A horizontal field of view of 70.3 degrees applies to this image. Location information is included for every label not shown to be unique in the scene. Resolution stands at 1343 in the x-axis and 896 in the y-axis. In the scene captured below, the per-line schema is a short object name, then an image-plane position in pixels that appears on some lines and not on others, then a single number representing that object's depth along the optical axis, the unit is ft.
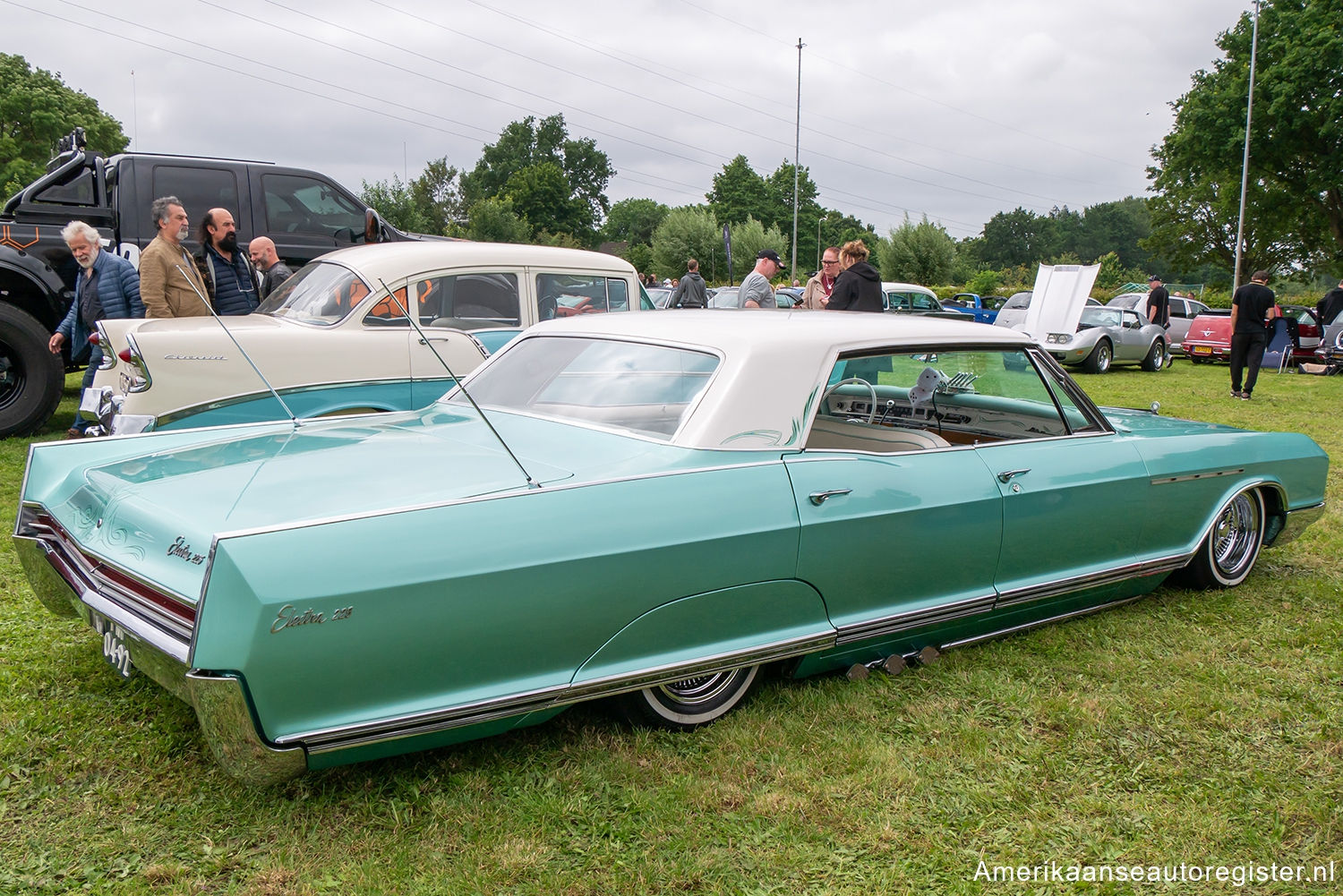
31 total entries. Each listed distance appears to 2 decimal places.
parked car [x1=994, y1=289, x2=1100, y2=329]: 64.28
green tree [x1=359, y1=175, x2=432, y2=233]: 165.27
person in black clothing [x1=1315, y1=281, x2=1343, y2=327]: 53.42
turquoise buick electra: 6.70
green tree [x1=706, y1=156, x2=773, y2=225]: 266.57
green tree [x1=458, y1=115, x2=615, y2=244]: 273.13
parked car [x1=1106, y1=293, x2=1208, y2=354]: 66.91
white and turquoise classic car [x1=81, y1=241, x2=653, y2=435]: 16.58
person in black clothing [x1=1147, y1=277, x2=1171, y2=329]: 52.65
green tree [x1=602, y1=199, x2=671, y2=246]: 349.41
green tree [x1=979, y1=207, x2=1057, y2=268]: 355.36
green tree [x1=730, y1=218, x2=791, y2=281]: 173.91
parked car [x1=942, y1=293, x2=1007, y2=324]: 74.13
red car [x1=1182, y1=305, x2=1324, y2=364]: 55.56
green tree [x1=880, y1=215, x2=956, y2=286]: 147.13
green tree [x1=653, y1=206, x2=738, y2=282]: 178.70
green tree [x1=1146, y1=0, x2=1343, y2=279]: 100.78
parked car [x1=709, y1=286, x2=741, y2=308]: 50.95
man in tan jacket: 19.52
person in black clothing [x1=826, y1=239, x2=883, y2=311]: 24.31
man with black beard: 20.93
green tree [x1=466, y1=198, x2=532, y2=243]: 185.88
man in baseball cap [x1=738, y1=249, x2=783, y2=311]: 28.94
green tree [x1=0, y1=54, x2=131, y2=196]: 141.59
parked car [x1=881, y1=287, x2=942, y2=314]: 62.49
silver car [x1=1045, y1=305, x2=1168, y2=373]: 50.26
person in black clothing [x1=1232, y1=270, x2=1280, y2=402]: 37.29
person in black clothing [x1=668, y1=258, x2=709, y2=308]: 40.74
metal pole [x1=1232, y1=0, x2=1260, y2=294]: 95.03
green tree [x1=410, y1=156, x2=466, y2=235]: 204.95
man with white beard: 21.31
